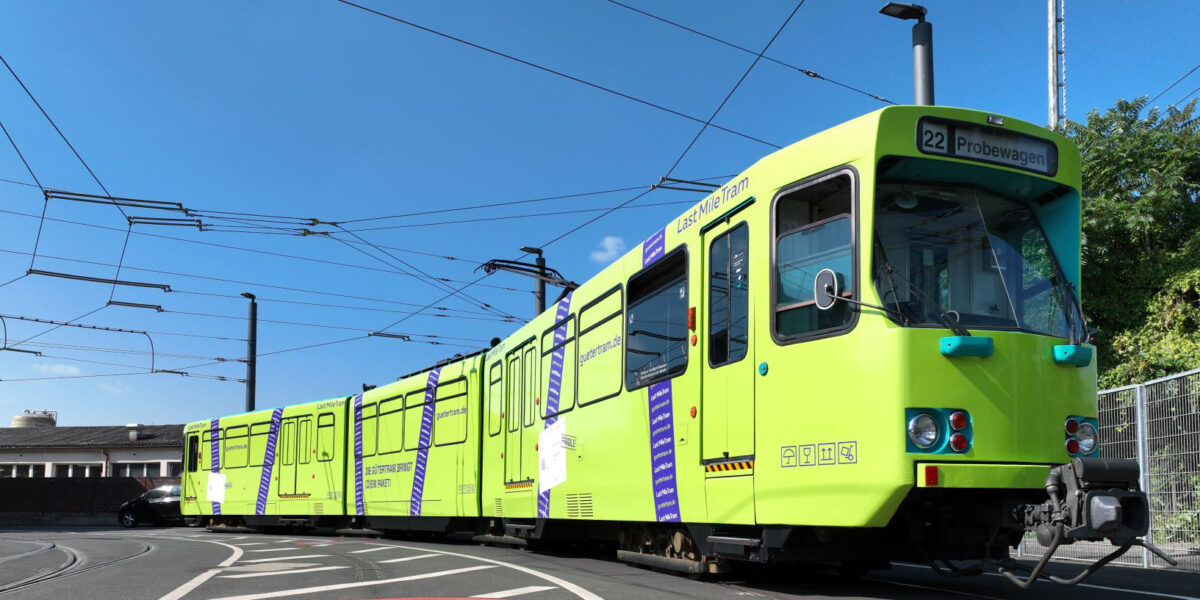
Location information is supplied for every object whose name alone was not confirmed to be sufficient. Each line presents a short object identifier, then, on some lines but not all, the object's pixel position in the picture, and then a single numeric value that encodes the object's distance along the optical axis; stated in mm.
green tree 15422
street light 11070
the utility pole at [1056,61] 16588
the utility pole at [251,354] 31777
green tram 6359
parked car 32438
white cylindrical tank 61406
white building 49469
